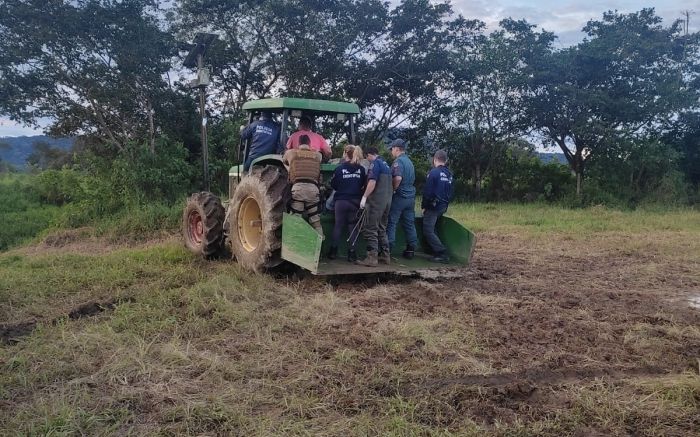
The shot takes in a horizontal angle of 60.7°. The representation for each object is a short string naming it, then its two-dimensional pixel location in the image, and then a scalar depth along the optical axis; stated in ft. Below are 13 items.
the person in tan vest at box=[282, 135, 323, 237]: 21.22
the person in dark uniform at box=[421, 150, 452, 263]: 23.93
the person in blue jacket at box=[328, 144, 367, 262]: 22.16
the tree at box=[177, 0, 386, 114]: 52.70
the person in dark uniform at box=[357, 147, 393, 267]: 22.08
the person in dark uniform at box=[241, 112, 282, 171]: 23.66
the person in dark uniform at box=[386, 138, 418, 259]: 23.75
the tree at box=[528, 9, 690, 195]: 55.52
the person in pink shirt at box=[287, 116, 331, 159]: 22.17
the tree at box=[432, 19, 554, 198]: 58.70
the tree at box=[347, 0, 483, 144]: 57.41
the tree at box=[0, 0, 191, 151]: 39.86
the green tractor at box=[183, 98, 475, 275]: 20.81
